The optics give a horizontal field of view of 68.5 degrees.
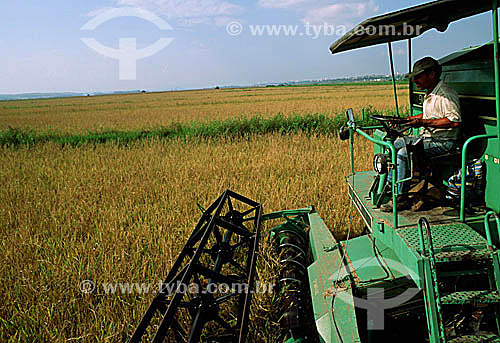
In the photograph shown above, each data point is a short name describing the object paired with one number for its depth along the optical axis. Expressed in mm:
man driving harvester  3199
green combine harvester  2416
